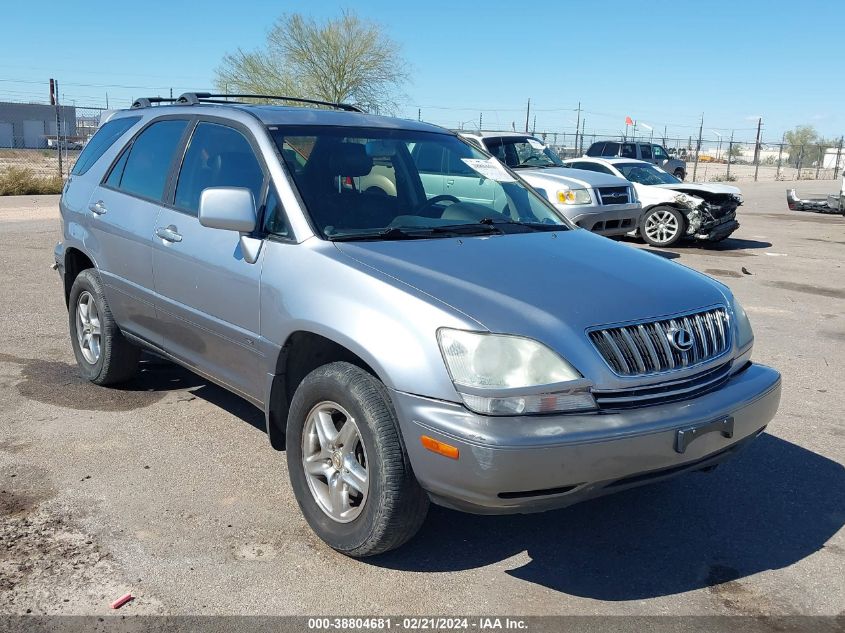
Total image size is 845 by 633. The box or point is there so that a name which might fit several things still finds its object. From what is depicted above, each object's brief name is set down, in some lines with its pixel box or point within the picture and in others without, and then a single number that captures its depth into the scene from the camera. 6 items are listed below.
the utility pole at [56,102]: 21.91
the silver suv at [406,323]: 2.96
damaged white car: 13.79
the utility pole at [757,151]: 42.77
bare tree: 31.31
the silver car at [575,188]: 11.62
